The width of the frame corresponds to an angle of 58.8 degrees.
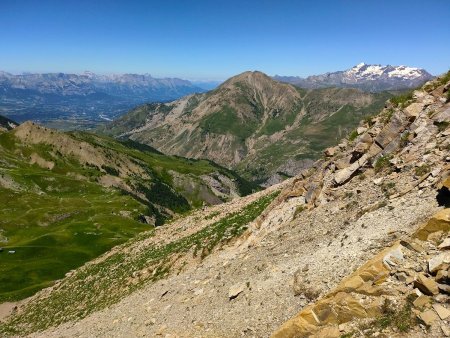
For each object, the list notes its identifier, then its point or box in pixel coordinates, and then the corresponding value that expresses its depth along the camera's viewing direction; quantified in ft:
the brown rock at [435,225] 61.07
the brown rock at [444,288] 52.29
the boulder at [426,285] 53.36
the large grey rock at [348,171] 106.93
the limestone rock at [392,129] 104.32
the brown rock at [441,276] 52.85
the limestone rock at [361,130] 120.37
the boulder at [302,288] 69.84
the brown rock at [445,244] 57.00
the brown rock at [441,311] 50.31
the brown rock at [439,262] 54.49
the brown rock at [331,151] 125.90
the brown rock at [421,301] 52.96
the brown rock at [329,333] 56.85
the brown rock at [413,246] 60.10
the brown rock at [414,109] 103.24
